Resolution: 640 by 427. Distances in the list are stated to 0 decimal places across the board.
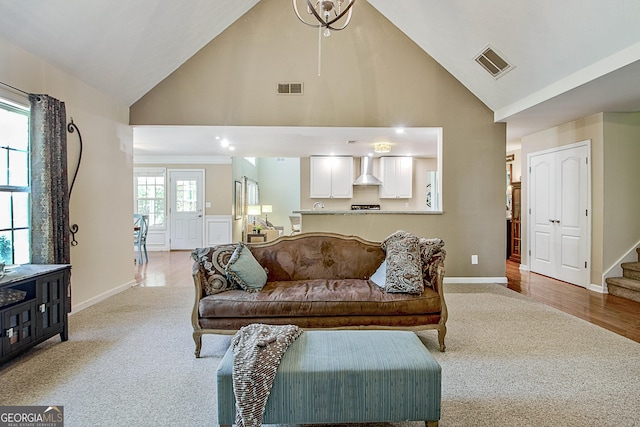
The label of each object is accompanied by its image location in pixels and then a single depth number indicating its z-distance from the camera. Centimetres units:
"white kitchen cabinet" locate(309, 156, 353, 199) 789
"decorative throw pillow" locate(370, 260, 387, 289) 287
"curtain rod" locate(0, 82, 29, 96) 273
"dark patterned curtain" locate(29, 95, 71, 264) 298
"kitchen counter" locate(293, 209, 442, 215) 489
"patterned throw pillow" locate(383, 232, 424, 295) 267
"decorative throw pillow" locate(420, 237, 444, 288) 284
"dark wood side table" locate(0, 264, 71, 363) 232
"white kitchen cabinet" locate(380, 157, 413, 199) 792
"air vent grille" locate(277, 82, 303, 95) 477
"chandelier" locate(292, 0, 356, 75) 241
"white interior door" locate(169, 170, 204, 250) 857
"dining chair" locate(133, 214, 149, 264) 645
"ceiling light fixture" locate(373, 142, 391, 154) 614
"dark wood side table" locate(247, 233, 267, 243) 696
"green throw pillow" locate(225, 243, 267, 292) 277
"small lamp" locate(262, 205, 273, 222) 970
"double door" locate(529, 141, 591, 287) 475
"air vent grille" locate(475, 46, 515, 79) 389
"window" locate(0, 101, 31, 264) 286
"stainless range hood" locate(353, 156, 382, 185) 767
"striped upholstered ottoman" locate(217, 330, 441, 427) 157
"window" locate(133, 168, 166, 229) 861
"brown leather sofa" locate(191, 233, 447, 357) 256
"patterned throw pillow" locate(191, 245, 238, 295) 272
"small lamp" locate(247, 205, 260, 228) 950
